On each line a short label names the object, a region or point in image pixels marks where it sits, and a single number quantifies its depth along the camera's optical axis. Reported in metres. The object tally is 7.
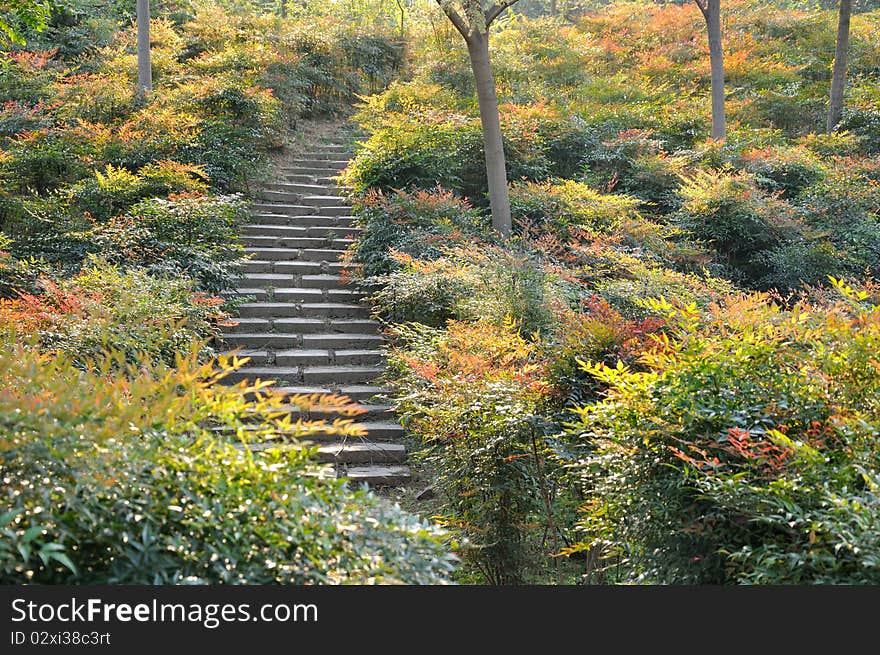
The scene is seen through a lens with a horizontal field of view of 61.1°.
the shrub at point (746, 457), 2.62
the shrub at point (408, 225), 8.77
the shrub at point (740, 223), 9.83
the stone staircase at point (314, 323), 6.14
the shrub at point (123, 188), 8.85
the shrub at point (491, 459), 4.26
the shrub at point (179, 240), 7.62
